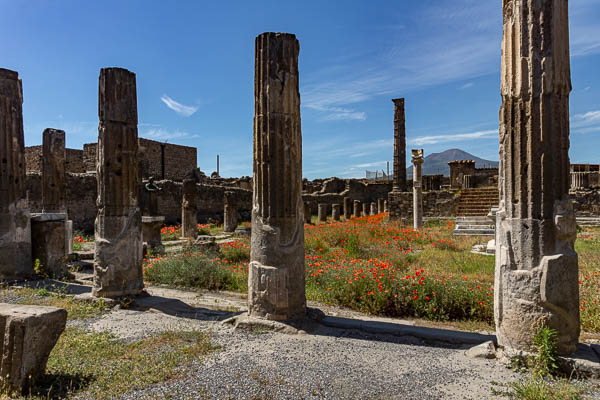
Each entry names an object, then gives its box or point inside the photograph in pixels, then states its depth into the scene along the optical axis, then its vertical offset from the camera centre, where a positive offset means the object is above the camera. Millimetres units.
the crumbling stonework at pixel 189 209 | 15055 -475
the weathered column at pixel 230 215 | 17453 -846
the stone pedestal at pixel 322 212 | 22438 -1001
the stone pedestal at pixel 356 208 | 26416 -909
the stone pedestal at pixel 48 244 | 8109 -951
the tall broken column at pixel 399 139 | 22094 +3167
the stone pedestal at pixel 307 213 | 20531 -936
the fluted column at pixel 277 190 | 4730 +71
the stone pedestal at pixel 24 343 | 3084 -1167
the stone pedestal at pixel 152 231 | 11539 -1009
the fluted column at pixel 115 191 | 6098 +102
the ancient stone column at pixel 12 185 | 7566 +268
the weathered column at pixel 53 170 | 11219 +827
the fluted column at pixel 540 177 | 3451 +146
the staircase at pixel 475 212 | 14845 -844
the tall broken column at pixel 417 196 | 17000 -101
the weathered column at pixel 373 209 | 28394 -1067
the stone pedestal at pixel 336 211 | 23828 -981
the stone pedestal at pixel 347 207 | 26081 -806
